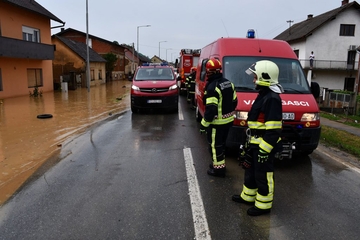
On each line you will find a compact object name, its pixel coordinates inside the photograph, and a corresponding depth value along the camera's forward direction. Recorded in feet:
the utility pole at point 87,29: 77.62
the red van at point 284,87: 17.69
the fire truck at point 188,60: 73.69
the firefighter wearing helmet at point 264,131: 11.67
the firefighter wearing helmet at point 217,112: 15.56
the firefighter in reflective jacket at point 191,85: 43.70
